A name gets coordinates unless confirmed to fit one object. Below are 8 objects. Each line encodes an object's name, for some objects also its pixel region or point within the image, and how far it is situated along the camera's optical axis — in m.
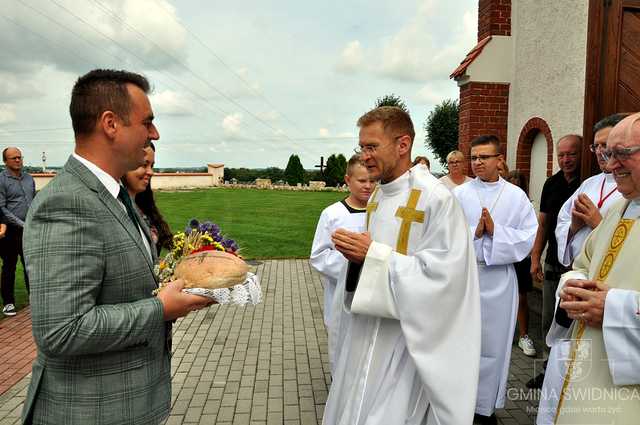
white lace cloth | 1.83
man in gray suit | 1.57
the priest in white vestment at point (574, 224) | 2.72
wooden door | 4.39
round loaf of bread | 1.84
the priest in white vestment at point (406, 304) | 2.33
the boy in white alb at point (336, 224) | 4.25
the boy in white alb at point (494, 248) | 4.07
